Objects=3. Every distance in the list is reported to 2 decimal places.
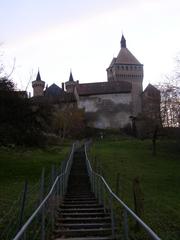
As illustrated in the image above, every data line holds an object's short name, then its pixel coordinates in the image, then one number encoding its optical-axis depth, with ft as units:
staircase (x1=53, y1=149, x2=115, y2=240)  16.85
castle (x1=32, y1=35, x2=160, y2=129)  165.66
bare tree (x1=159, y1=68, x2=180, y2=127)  76.02
